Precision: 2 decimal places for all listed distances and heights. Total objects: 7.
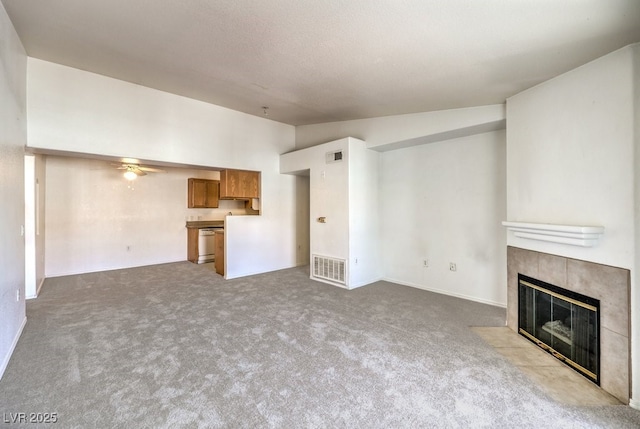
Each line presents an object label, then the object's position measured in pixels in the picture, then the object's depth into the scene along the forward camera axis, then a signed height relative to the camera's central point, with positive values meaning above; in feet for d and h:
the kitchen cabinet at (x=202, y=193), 21.88 +1.71
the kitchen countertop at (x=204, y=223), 21.96 -0.82
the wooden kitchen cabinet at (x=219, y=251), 17.74 -2.56
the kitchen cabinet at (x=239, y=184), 16.69 +1.91
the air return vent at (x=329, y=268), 14.56 -3.11
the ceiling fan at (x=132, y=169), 15.99 +2.79
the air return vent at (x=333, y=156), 14.63 +3.21
